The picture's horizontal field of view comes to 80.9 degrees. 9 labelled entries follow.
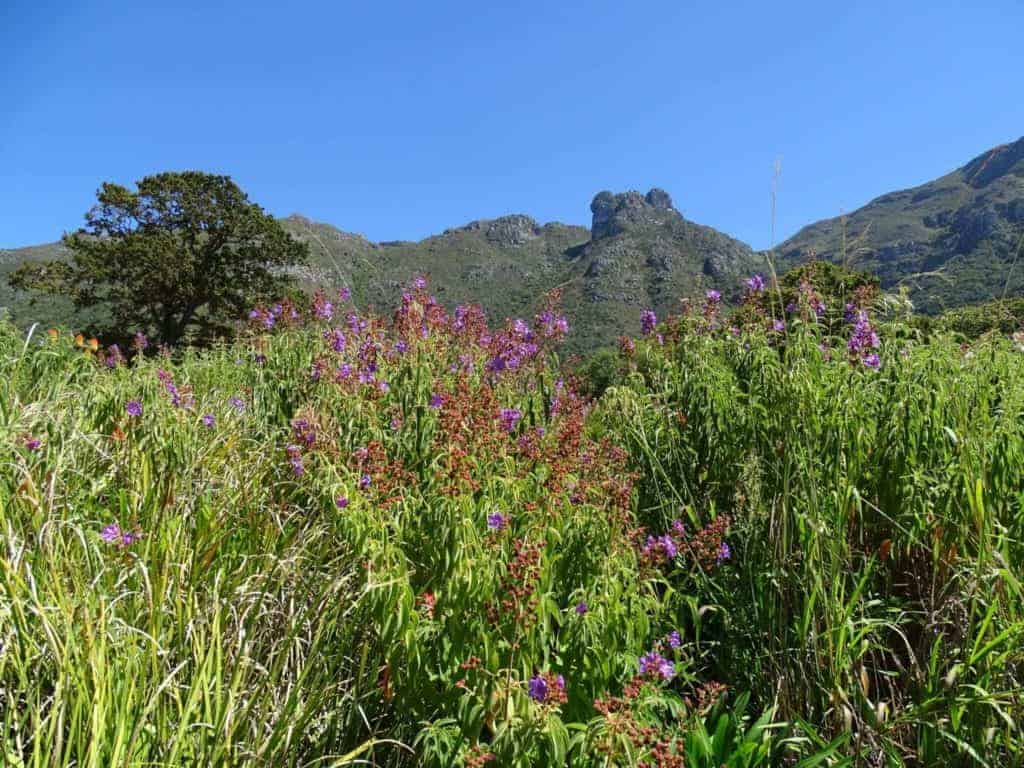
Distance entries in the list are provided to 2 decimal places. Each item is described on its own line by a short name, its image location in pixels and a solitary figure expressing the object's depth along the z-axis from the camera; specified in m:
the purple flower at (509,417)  2.83
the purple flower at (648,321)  3.58
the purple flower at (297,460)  2.66
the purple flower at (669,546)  1.94
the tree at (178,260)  22.38
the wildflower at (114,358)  5.18
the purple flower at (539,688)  1.44
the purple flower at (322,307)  4.40
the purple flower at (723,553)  2.15
